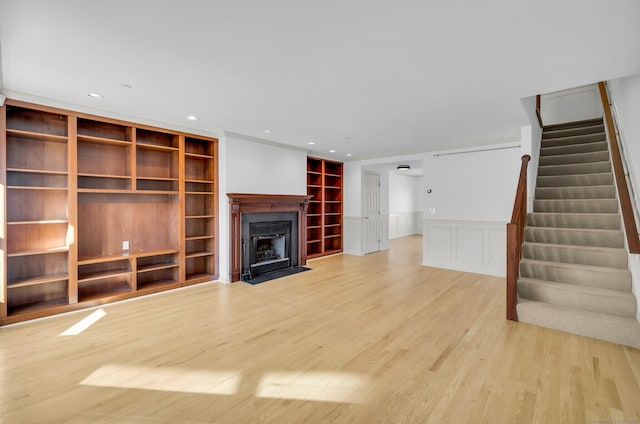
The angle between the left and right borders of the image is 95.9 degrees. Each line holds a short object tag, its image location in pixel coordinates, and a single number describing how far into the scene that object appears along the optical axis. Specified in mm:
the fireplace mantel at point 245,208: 4734
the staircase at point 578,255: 2814
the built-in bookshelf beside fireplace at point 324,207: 7047
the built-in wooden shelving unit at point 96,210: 3260
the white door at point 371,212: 7441
